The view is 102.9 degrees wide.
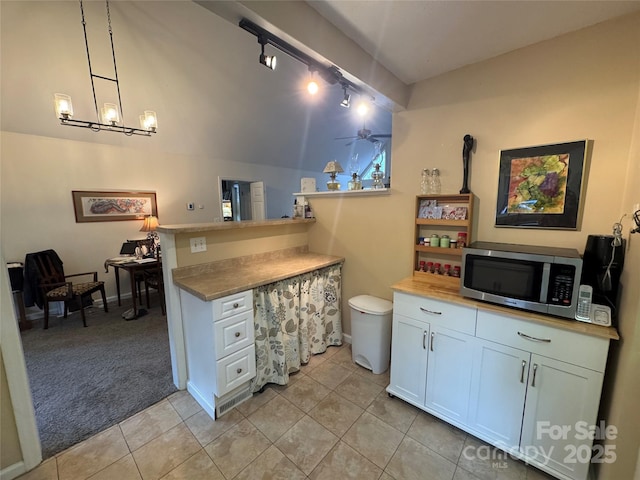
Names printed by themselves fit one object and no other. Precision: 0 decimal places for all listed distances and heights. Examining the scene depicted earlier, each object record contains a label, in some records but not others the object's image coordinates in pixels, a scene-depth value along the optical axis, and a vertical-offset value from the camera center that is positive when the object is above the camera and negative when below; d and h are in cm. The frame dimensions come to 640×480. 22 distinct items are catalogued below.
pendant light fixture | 232 +104
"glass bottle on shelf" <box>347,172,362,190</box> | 253 +24
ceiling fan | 362 +104
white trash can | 220 -111
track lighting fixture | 125 +87
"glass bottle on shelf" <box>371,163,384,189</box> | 249 +29
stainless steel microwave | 133 -40
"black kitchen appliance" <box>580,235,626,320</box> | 131 -34
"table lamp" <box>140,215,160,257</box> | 398 -32
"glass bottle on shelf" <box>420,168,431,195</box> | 205 +20
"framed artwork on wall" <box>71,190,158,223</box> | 367 +6
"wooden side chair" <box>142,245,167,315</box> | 359 -101
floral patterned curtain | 201 -101
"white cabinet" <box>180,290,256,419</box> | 168 -97
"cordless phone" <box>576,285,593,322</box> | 131 -50
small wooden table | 334 -75
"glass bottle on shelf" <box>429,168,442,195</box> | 204 +20
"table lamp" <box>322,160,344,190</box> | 254 +38
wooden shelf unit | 189 -20
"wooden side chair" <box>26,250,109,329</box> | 306 -96
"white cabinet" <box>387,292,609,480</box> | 129 -100
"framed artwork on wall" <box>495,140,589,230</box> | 153 +12
